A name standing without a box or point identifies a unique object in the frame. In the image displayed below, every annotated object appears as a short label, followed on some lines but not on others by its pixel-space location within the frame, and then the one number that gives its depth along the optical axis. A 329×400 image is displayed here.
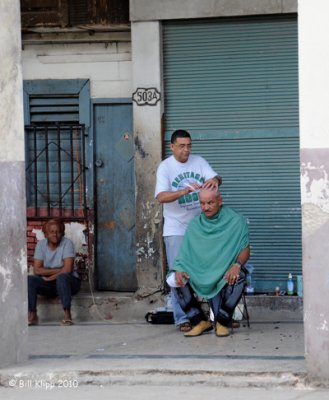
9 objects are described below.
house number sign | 10.55
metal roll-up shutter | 10.45
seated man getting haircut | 9.23
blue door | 11.02
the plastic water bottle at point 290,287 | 10.32
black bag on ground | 10.10
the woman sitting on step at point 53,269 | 10.37
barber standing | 9.61
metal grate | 11.11
